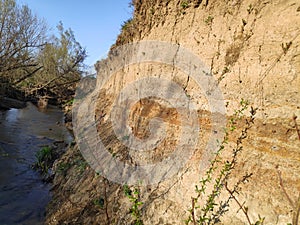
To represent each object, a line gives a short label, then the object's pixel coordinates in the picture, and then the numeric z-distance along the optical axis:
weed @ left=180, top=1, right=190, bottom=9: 3.74
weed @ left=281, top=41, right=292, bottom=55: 2.26
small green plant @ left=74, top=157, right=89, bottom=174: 4.83
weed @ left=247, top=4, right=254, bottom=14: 2.70
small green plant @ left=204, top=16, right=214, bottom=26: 3.23
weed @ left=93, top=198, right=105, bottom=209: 3.43
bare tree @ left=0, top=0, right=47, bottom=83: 9.24
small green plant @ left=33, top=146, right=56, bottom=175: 6.66
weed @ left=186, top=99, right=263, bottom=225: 2.31
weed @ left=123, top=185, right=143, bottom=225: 3.07
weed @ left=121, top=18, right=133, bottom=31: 5.98
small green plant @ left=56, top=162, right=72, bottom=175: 5.54
